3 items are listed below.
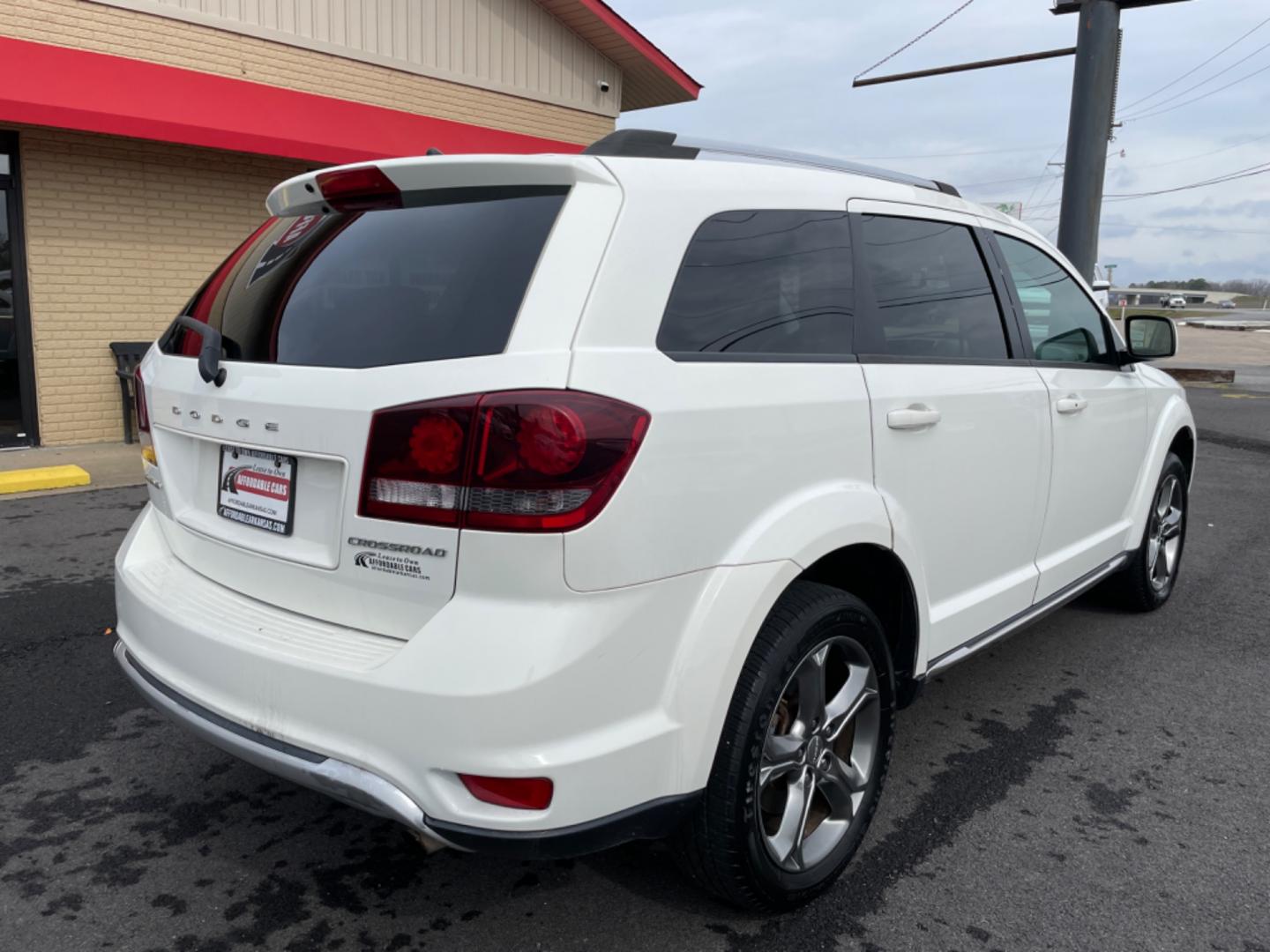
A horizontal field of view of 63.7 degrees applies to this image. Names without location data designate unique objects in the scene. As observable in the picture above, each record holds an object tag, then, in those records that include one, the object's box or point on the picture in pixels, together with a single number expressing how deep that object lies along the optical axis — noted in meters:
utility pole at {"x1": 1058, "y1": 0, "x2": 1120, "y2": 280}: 11.71
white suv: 1.97
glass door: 9.31
